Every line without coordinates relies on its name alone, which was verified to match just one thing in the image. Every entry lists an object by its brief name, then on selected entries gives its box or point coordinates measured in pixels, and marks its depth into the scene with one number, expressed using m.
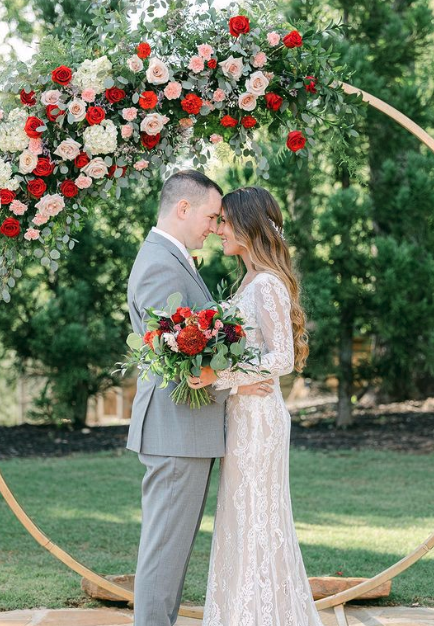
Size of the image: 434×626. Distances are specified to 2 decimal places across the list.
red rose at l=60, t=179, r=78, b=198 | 4.30
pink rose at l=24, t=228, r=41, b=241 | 4.36
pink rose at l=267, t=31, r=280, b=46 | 4.26
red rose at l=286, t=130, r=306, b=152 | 4.42
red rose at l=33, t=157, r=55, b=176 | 4.23
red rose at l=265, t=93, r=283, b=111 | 4.40
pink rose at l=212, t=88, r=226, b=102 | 4.27
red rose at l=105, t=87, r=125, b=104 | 4.18
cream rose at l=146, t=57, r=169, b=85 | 4.11
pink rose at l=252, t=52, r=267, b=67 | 4.26
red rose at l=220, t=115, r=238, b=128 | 4.34
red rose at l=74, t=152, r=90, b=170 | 4.25
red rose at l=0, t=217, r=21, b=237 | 4.28
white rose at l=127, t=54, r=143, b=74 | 4.14
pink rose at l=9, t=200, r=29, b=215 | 4.27
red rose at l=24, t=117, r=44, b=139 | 4.14
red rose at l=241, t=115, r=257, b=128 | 4.41
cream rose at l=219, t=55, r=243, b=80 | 4.20
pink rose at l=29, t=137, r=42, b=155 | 4.19
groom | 3.80
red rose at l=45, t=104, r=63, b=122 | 4.17
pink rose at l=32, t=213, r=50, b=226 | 4.32
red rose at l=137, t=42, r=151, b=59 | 4.14
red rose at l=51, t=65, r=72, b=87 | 4.09
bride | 3.95
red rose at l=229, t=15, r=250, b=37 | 4.14
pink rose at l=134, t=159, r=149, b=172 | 4.38
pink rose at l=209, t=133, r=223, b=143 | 4.56
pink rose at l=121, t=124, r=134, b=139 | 4.20
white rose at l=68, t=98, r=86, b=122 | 4.12
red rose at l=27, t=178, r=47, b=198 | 4.25
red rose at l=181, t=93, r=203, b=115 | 4.22
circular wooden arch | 4.57
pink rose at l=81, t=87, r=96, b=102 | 4.13
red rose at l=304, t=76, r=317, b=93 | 4.39
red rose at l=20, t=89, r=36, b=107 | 4.23
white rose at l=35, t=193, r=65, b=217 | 4.28
